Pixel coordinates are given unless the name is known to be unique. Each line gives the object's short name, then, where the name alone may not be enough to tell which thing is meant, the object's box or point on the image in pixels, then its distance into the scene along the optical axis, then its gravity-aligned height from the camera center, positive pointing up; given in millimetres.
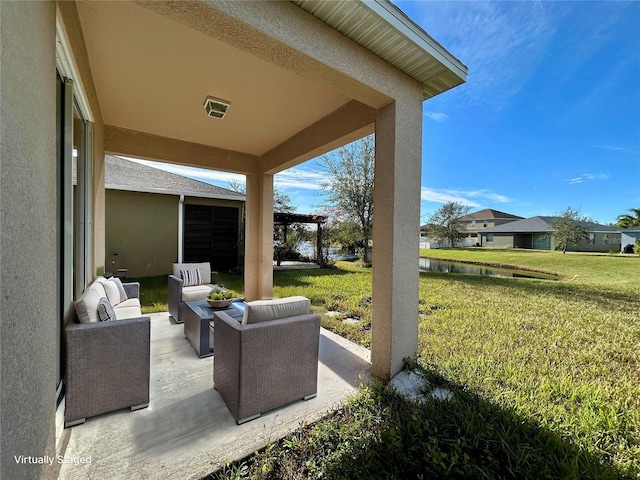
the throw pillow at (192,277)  5559 -866
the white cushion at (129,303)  3783 -1017
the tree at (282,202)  14984 +2080
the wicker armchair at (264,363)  2303 -1183
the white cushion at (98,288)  2957 -624
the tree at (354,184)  14016 +3004
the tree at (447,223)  35125 +2229
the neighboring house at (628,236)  28281 +572
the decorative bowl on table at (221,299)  3949 -952
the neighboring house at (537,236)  30031 +555
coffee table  3525 -1214
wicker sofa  2184 -1126
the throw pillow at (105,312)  2469 -730
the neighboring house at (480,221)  42469 +3165
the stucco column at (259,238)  6512 -19
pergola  11764 +841
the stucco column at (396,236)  2938 +35
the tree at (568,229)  25875 +1139
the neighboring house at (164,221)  8539 +555
